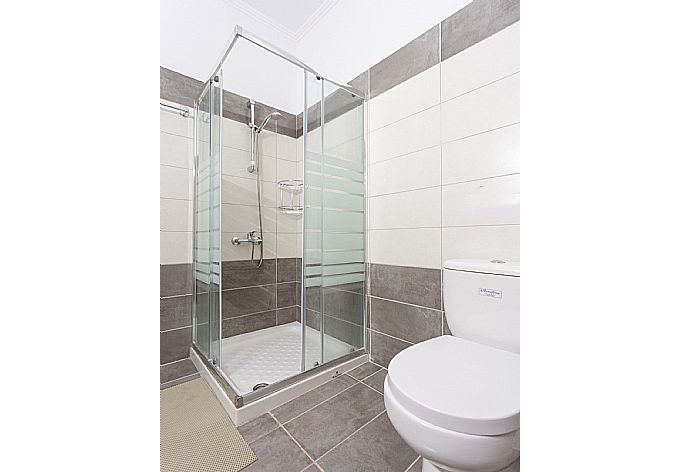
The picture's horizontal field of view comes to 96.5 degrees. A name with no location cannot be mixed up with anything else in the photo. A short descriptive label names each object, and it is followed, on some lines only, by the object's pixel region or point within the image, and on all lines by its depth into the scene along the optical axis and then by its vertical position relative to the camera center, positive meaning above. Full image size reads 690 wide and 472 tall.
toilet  0.73 -0.41
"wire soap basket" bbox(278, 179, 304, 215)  2.18 +0.29
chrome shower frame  1.36 -0.57
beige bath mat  1.05 -0.78
